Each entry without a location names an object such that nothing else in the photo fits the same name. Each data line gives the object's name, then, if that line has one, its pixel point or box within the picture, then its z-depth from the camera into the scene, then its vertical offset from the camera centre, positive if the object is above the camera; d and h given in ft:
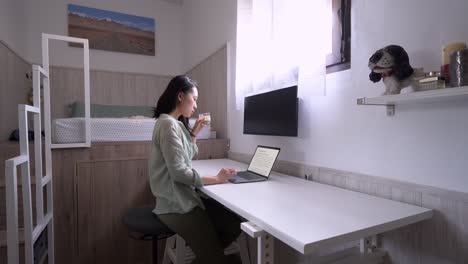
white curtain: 4.44 +1.57
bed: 6.42 -0.18
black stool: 4.43 -1.76
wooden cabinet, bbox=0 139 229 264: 6.41 -1.94
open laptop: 4.83 -0.85
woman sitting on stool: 4.06 -1.02
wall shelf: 2.49 +0.29
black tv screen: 4.92 +0.22
